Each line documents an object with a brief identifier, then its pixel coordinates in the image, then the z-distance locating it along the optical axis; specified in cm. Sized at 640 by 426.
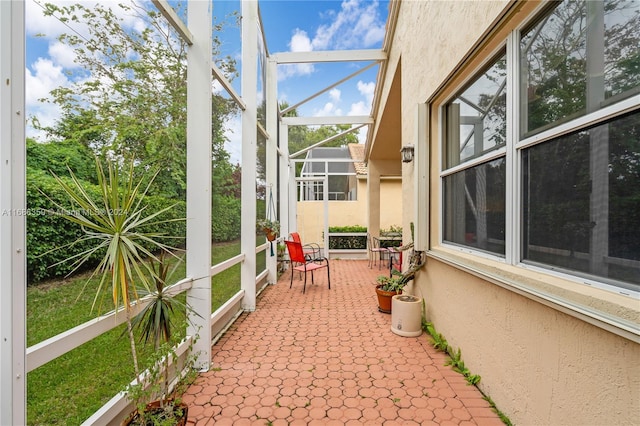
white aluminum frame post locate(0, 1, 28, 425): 107
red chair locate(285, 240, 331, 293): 523
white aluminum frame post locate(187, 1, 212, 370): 245
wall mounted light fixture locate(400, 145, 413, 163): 351
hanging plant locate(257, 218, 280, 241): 503
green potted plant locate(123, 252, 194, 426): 156
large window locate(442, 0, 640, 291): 120
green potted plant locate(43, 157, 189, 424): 140
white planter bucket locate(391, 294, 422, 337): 320
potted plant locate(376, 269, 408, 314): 383
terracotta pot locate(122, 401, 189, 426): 154
